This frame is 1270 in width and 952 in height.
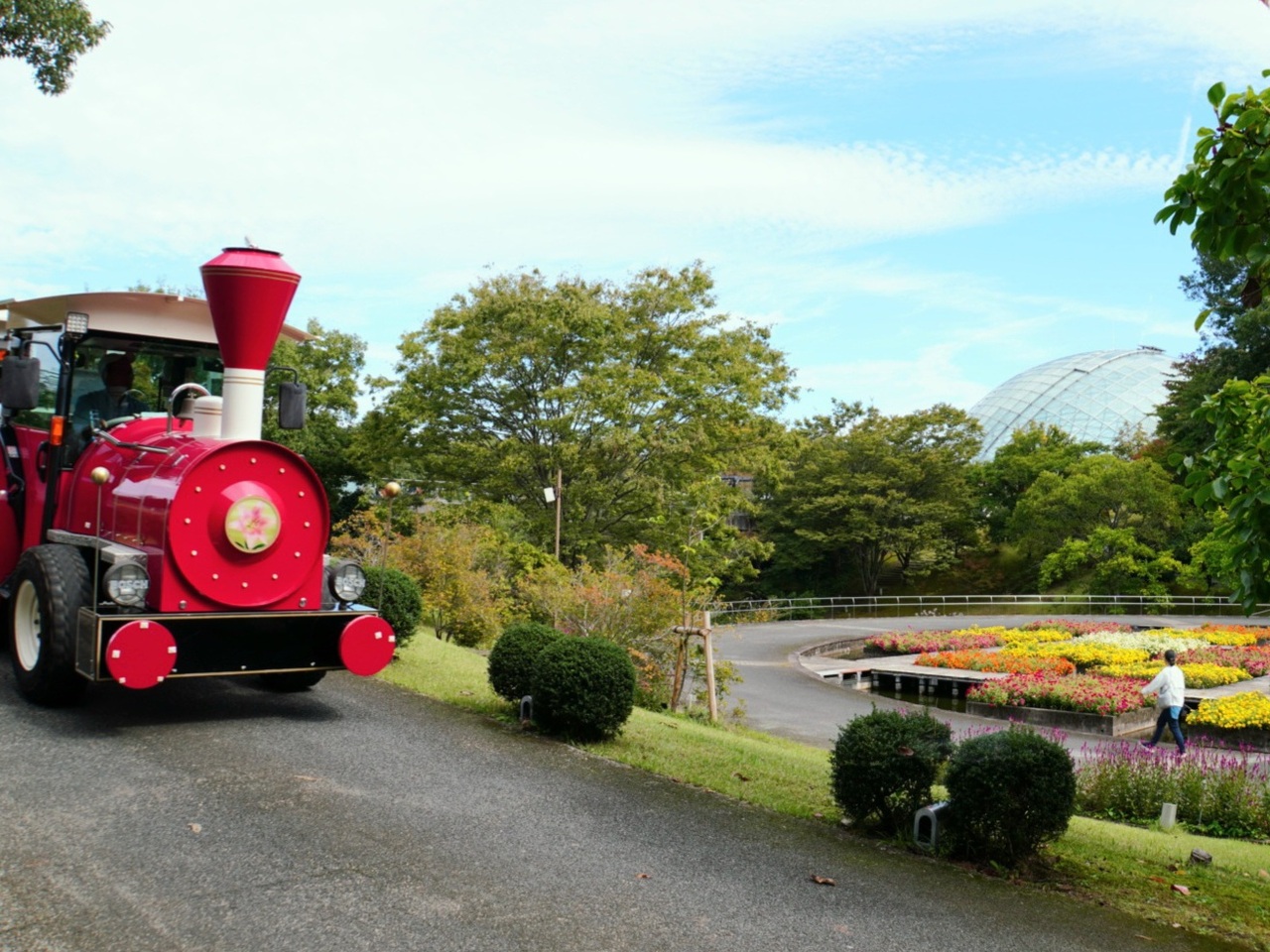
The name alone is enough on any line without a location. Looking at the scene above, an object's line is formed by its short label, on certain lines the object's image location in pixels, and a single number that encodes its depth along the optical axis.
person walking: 15.66
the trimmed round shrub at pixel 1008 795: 6.71
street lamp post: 27.28
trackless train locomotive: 8.05
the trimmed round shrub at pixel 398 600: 12.12
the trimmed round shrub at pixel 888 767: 7.25
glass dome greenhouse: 75.12
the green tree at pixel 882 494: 49.41
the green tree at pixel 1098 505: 46.09
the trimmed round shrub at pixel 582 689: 9.14
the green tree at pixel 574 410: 28.19
